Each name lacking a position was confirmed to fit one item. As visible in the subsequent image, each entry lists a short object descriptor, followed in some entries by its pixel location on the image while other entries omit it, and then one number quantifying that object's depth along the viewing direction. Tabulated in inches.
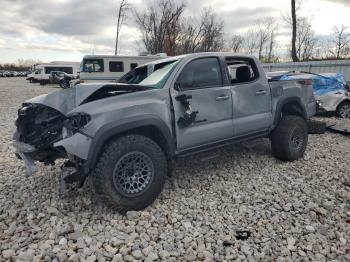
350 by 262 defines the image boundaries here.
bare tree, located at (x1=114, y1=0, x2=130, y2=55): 1368.1
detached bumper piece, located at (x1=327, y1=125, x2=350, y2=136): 303.7
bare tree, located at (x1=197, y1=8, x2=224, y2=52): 1692.9
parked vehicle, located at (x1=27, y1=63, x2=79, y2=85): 1273.4
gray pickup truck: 135.9
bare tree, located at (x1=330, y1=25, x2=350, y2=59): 1152.2
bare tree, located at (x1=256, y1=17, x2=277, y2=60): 1844.2
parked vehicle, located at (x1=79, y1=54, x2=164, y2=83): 725.3
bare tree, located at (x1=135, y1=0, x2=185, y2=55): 1483.8
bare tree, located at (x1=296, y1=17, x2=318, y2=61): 1397.0
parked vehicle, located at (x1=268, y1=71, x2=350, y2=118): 400.2
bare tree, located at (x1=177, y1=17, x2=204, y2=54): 1564.6
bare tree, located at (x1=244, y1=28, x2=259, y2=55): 1990.9
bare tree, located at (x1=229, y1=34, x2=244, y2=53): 2031.3
